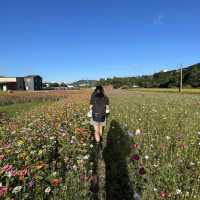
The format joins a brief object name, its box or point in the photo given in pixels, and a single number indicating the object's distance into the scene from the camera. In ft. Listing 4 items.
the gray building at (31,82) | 242.86
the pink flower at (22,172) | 8.53
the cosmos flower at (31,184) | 8.45
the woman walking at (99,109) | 18.52
